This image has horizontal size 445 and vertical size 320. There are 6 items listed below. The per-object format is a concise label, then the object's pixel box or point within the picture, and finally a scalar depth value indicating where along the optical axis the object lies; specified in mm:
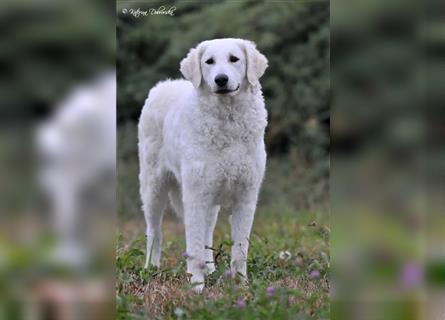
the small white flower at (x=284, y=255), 9187
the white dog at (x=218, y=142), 7699
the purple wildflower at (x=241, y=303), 6337
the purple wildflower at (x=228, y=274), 7523
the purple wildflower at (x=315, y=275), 7348
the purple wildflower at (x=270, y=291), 6566
